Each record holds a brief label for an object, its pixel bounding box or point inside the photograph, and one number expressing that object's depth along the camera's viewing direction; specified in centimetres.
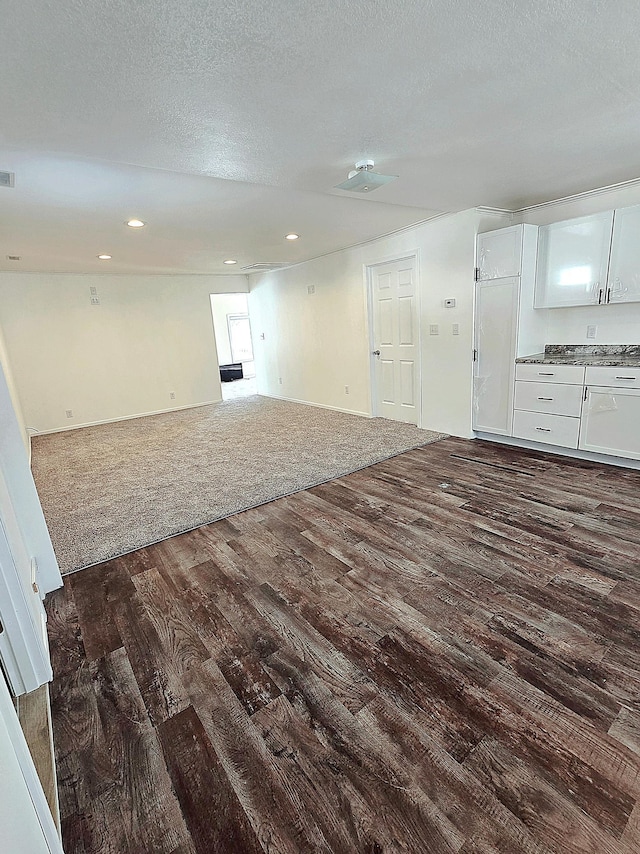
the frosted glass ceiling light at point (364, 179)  255
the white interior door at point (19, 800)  71
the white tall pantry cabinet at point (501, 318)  384
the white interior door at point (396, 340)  505
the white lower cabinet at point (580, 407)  337
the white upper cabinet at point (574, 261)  349
